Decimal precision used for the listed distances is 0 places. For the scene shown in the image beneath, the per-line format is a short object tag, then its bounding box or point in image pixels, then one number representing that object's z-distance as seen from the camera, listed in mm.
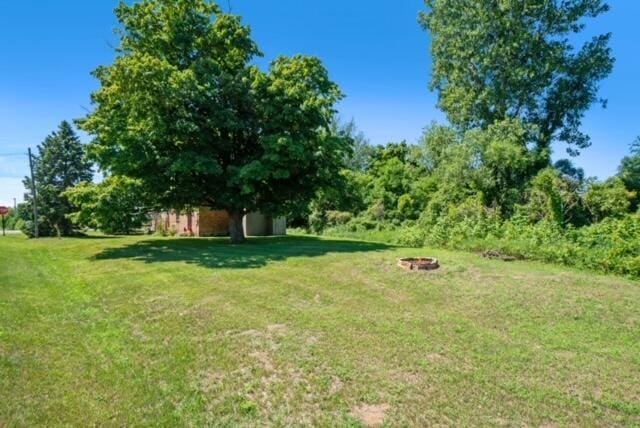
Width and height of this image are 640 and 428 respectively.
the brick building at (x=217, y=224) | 21109
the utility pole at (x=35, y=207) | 21900
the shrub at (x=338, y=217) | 23781
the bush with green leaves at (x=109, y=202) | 13211
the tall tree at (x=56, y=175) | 22906
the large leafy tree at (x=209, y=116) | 12438
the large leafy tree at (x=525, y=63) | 18438
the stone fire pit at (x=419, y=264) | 8188
